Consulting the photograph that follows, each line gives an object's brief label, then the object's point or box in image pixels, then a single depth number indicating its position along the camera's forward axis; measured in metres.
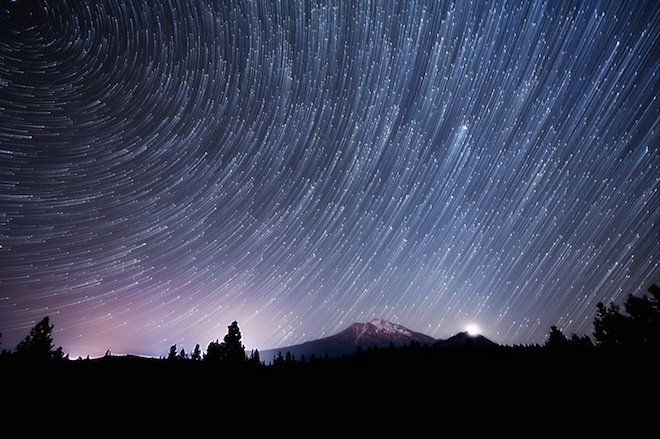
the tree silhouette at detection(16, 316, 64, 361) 32.02
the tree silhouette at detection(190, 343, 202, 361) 57.61
